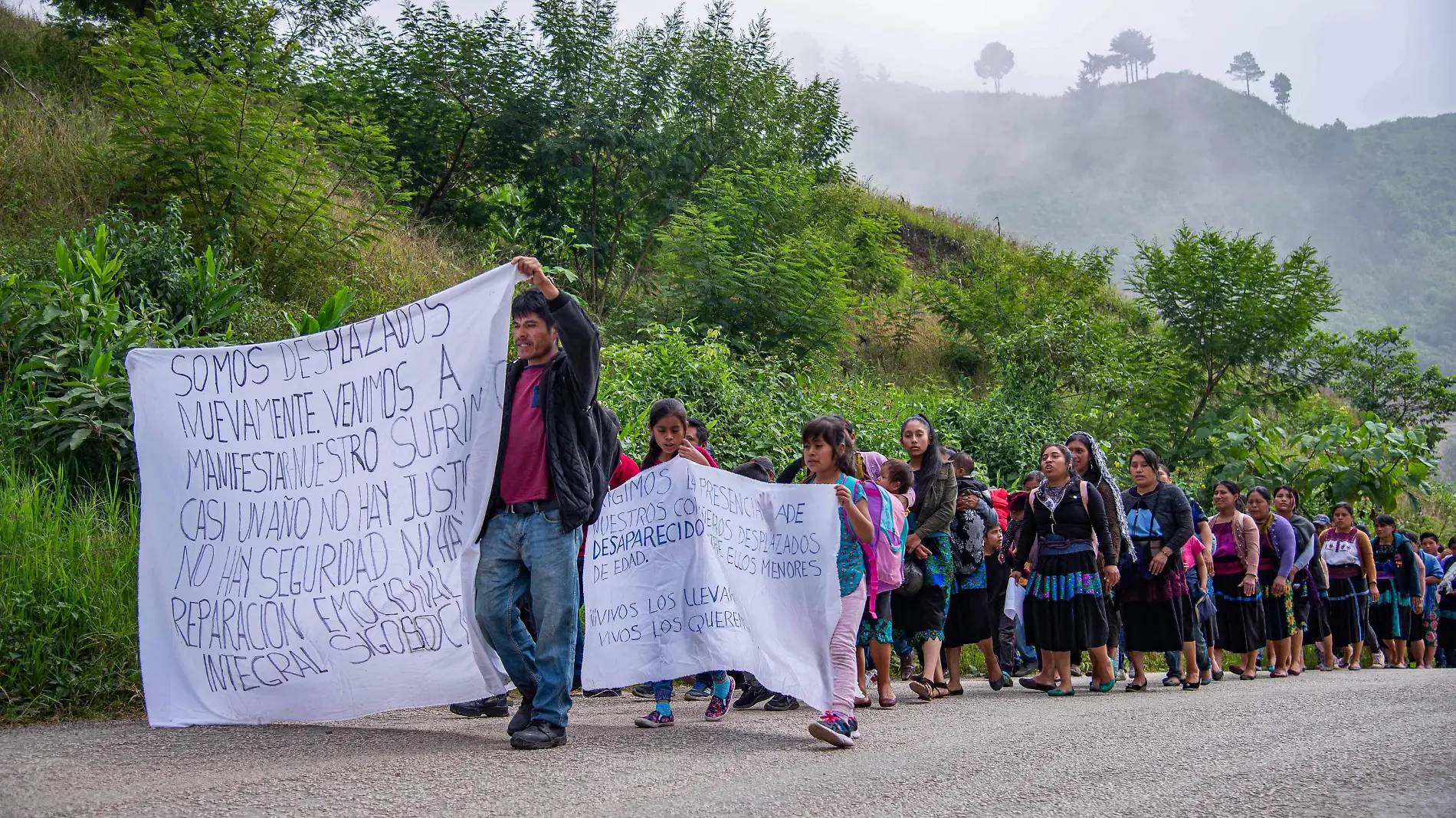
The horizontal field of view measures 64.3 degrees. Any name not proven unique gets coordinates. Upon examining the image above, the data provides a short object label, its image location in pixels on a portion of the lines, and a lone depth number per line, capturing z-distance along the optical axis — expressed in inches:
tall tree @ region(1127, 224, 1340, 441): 1015.6
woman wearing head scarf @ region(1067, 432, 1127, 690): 385.4
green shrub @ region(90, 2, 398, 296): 465.7
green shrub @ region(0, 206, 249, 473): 338.3
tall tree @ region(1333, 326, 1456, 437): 1360.7
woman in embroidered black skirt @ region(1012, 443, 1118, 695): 370.3
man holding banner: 220.4
